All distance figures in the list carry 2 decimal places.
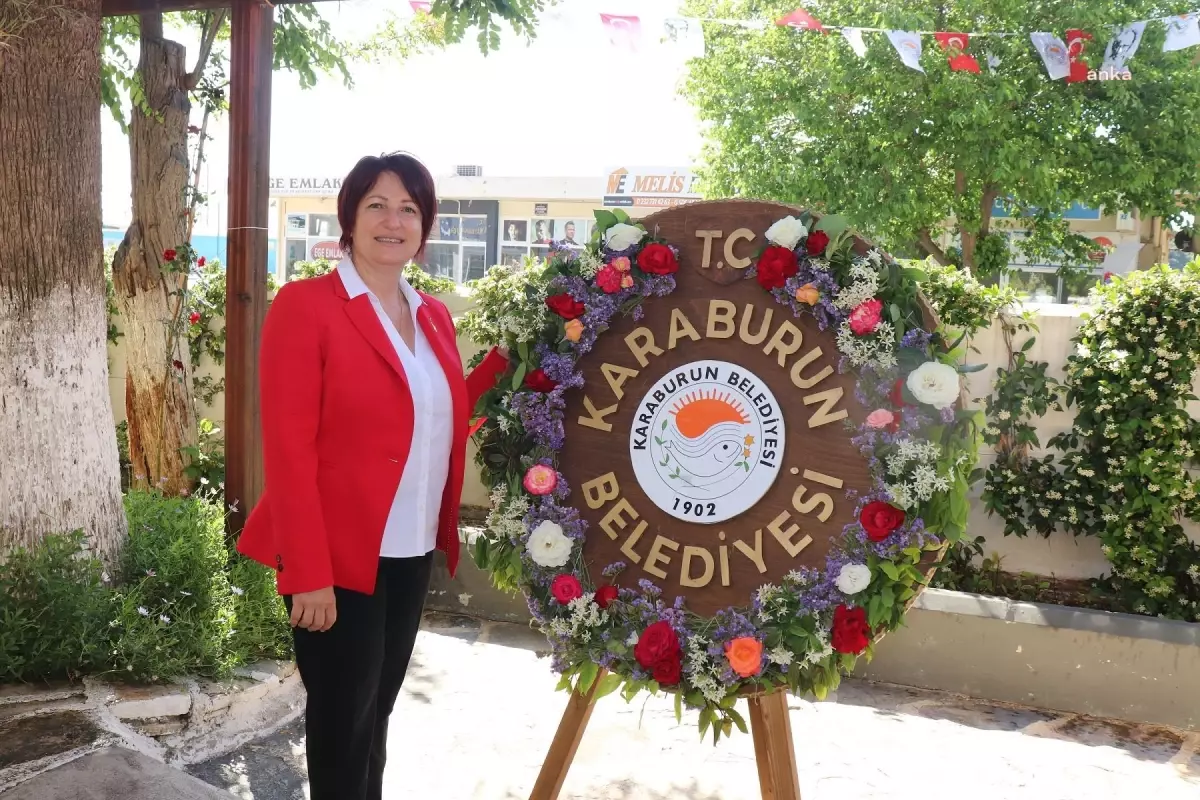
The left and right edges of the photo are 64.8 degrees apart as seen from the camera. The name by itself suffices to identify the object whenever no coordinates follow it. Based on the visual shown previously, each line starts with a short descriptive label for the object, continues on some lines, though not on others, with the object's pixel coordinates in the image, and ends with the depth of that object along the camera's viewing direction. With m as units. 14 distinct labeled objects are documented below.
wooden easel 2.09
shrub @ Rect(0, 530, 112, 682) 2.85
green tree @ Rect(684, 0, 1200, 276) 11.05
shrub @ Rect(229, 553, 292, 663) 3.41
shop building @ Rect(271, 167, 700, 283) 20.47
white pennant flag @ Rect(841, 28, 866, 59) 7.31
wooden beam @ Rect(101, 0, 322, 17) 3.80
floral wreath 1.96
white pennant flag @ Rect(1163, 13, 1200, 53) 6.71
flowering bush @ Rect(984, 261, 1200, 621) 3.81
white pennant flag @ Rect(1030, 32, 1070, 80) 8.05
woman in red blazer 1.94
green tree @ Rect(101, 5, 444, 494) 4.65
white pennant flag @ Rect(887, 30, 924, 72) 7.46
